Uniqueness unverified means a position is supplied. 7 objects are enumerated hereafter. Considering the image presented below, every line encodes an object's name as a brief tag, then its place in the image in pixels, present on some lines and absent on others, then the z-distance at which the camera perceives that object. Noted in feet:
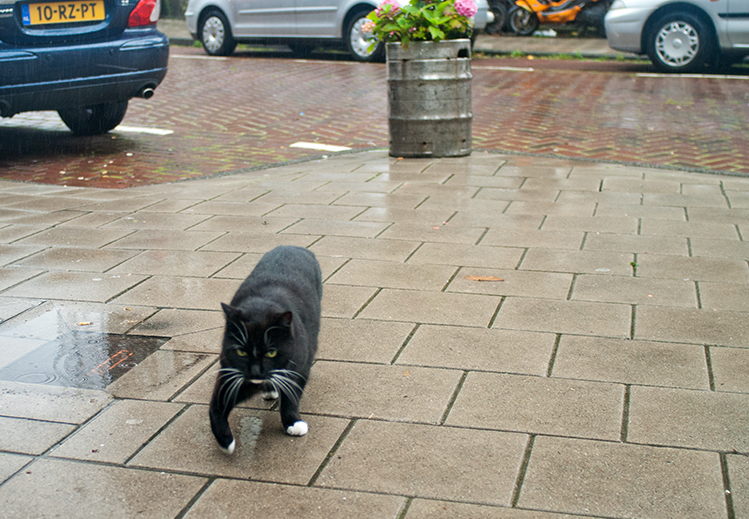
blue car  21.04
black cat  7.97
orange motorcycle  57.41
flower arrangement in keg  22.68
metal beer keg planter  23.00
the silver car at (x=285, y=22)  44.32
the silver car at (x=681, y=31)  37.17
